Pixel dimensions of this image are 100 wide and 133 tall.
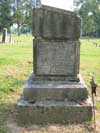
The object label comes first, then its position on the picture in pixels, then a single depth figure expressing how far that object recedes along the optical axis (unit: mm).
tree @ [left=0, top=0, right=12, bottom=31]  43625
